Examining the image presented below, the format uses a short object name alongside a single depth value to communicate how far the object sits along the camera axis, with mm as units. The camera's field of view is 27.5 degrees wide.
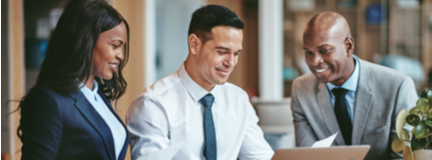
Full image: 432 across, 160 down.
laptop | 2487
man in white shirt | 2643
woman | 2366
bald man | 2788
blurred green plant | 2558
